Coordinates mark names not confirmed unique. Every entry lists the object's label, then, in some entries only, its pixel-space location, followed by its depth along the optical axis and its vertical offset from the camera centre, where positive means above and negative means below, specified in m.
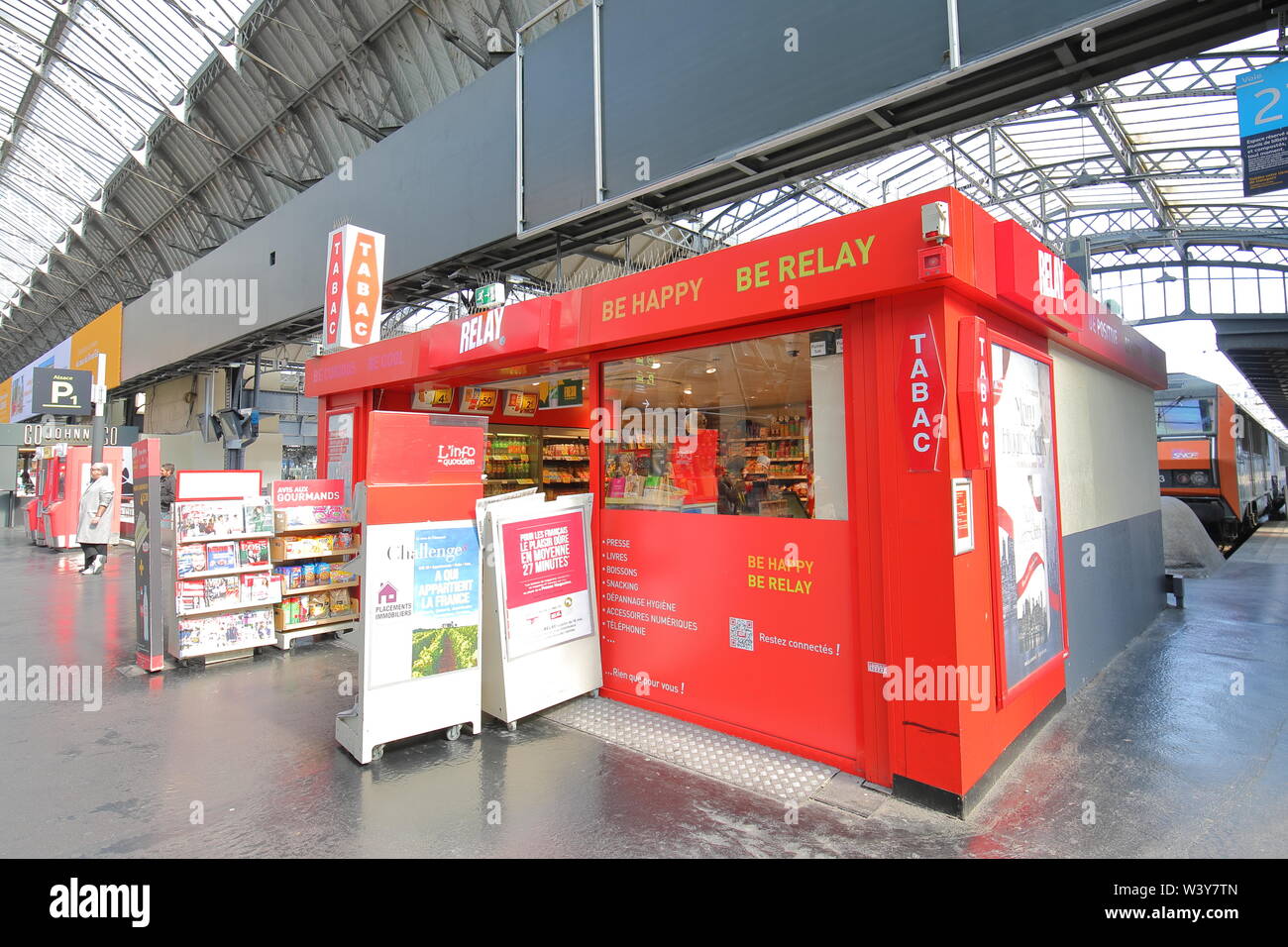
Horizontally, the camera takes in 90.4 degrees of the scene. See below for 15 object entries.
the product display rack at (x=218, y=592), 5.79 -0.84
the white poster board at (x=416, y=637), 3.73 -0.85
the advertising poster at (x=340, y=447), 7.80 +0.65
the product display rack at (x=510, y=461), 8.61 +0.45
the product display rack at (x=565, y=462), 9.22 +0.44
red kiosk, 3.16 +0.01
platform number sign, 5.57 +3.05
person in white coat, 10.82 -0.13
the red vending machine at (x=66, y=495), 15.47 +0.29
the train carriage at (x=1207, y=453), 13.07 +0.42
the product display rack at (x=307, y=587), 6.44 -0.91
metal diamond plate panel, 3.44 -1.58
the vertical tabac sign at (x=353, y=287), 7.59 +2.55
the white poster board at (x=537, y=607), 4.22 -0.79
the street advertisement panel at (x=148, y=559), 5.55 -0.48
